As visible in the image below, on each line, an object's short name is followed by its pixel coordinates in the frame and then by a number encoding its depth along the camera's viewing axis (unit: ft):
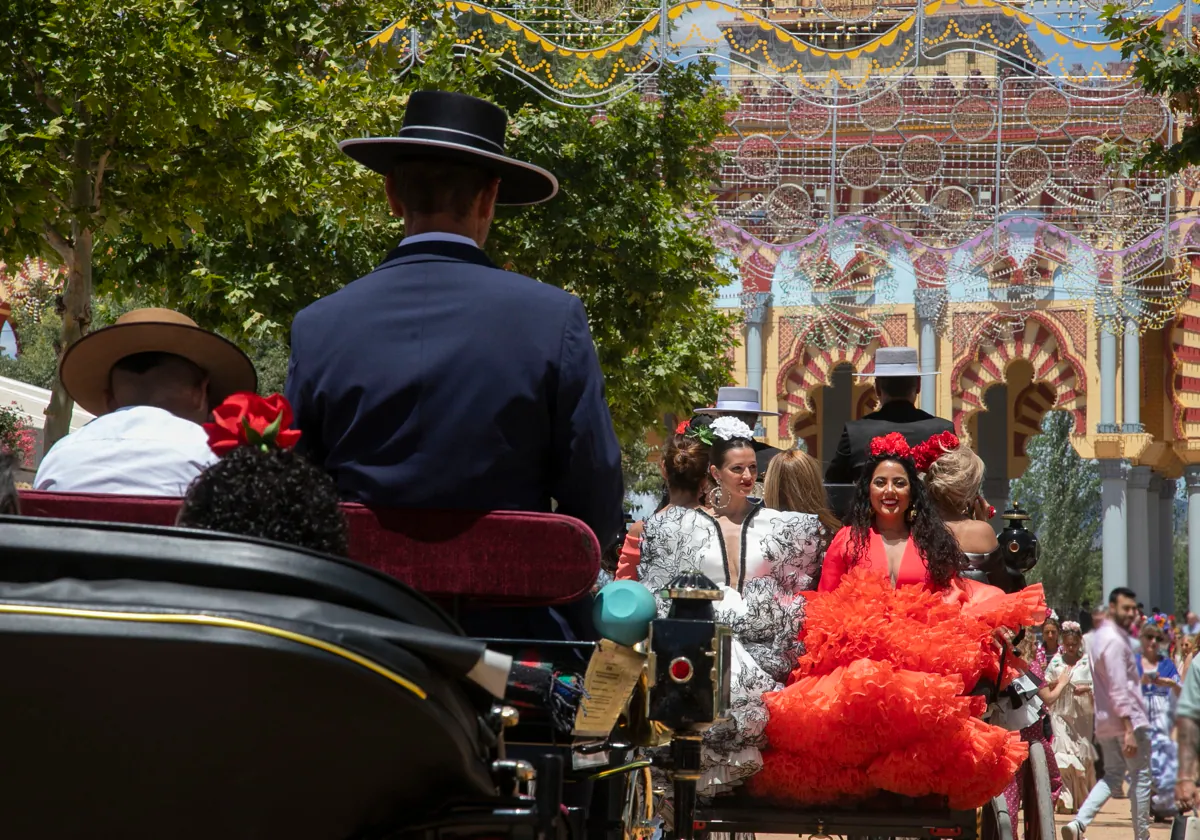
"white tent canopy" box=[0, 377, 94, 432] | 66.69
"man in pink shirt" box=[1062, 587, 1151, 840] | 40.27
